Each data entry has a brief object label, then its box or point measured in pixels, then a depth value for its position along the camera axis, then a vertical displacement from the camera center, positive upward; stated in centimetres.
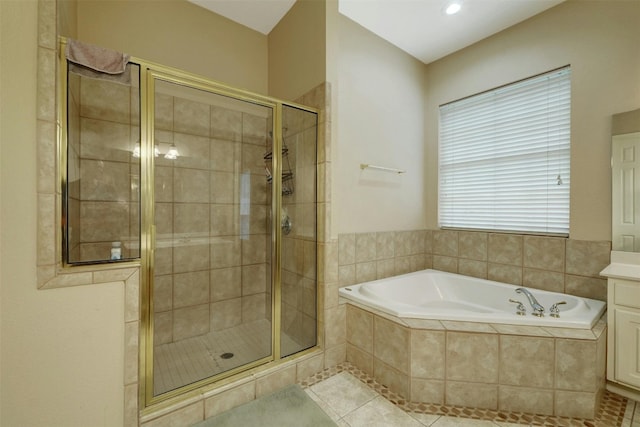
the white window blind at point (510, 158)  222 +53
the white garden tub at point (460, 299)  166 -68
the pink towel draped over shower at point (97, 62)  123 +73
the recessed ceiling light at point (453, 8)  217 +171
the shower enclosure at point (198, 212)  141 -1
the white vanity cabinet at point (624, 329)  159 -71
